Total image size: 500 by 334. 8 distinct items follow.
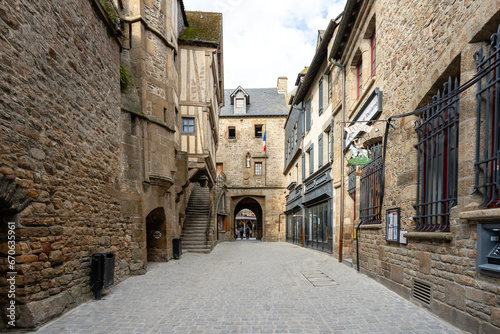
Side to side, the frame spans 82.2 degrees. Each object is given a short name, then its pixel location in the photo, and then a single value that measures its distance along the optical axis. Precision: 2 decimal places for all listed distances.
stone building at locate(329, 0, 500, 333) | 3.50
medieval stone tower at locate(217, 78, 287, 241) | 25.47
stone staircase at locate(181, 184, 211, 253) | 13.15
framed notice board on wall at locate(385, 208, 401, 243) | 5.67
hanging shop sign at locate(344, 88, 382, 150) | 6.73
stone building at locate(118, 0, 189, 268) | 7.80
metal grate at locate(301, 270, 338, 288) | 6.45
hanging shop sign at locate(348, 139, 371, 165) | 6.90
